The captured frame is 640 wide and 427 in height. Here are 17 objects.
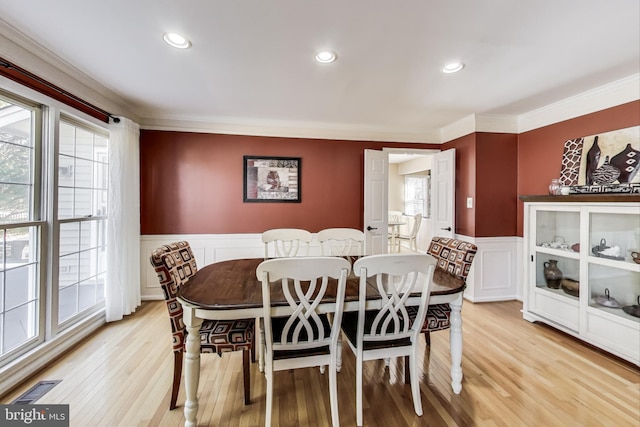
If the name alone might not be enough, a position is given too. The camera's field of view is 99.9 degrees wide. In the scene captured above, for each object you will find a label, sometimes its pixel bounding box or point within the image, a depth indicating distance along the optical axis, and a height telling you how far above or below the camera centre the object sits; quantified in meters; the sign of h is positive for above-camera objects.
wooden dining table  1.44 -0.49
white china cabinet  2.11 -0.47
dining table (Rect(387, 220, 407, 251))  5.98 -0.56
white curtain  2.79 -0.09
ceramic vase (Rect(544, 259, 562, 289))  2.67 -0.60
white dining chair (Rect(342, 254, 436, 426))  1.41 -0.60
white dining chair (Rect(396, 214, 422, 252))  5.77 -0.46
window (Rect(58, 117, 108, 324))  2.40 -0.04
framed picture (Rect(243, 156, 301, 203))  3.60 +0.46
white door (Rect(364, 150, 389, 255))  3.77 +0.19
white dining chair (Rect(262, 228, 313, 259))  2.70 -0.24
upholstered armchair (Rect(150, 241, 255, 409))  1.58 -0.71
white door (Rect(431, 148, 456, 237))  3.60 +0.28
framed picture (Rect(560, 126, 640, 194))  2.30 +0.49
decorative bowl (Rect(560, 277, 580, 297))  2.47 -0.68
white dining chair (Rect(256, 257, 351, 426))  1.33 -0.57
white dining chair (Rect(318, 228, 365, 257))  2.77 -0.24
